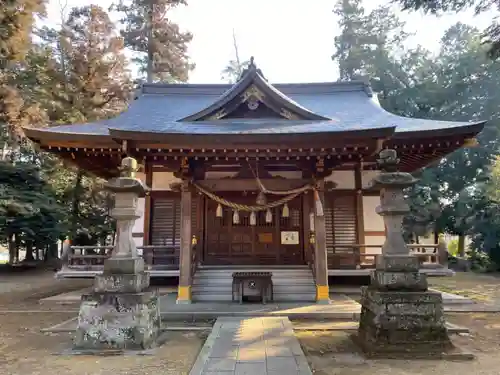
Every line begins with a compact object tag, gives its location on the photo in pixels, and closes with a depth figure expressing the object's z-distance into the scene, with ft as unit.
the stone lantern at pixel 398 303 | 17.22
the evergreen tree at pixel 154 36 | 88.63
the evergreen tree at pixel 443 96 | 73.05
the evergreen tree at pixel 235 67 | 111.72
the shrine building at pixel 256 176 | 26.55
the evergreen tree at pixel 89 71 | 66.80
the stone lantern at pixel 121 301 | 17.99
